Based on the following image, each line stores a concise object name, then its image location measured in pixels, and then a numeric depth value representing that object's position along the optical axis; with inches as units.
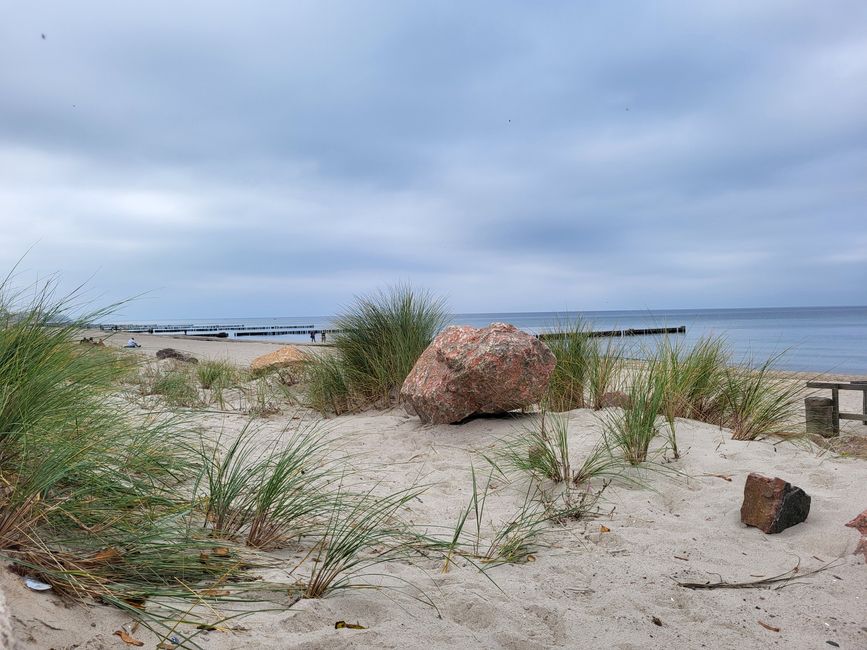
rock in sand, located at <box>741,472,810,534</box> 123.2
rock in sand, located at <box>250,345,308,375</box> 350.1
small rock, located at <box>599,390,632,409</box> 214.8
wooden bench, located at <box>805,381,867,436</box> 217.3
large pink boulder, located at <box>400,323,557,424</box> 212.7
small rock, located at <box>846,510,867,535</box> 116.0
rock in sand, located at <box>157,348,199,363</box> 540.2
